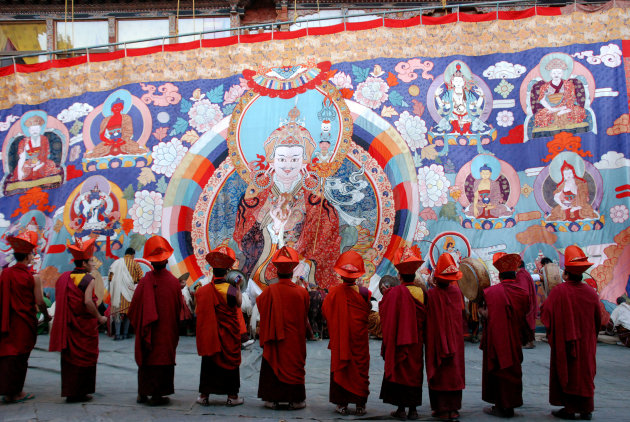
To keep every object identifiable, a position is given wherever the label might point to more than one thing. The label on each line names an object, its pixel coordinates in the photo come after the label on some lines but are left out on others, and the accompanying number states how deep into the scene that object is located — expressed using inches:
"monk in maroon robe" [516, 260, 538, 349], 320.2
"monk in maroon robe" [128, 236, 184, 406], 196.5
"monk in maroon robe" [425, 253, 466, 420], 185.8
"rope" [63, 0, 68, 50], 545.5
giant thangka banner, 380.5
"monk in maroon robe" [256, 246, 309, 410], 196.1
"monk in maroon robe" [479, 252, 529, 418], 189.0
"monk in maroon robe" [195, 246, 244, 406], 198.2
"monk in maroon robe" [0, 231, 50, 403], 199.3
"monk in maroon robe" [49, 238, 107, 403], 195.5
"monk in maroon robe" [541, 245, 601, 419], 185.6
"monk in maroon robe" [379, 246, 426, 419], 186.1
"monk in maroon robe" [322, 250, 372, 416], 190.9
